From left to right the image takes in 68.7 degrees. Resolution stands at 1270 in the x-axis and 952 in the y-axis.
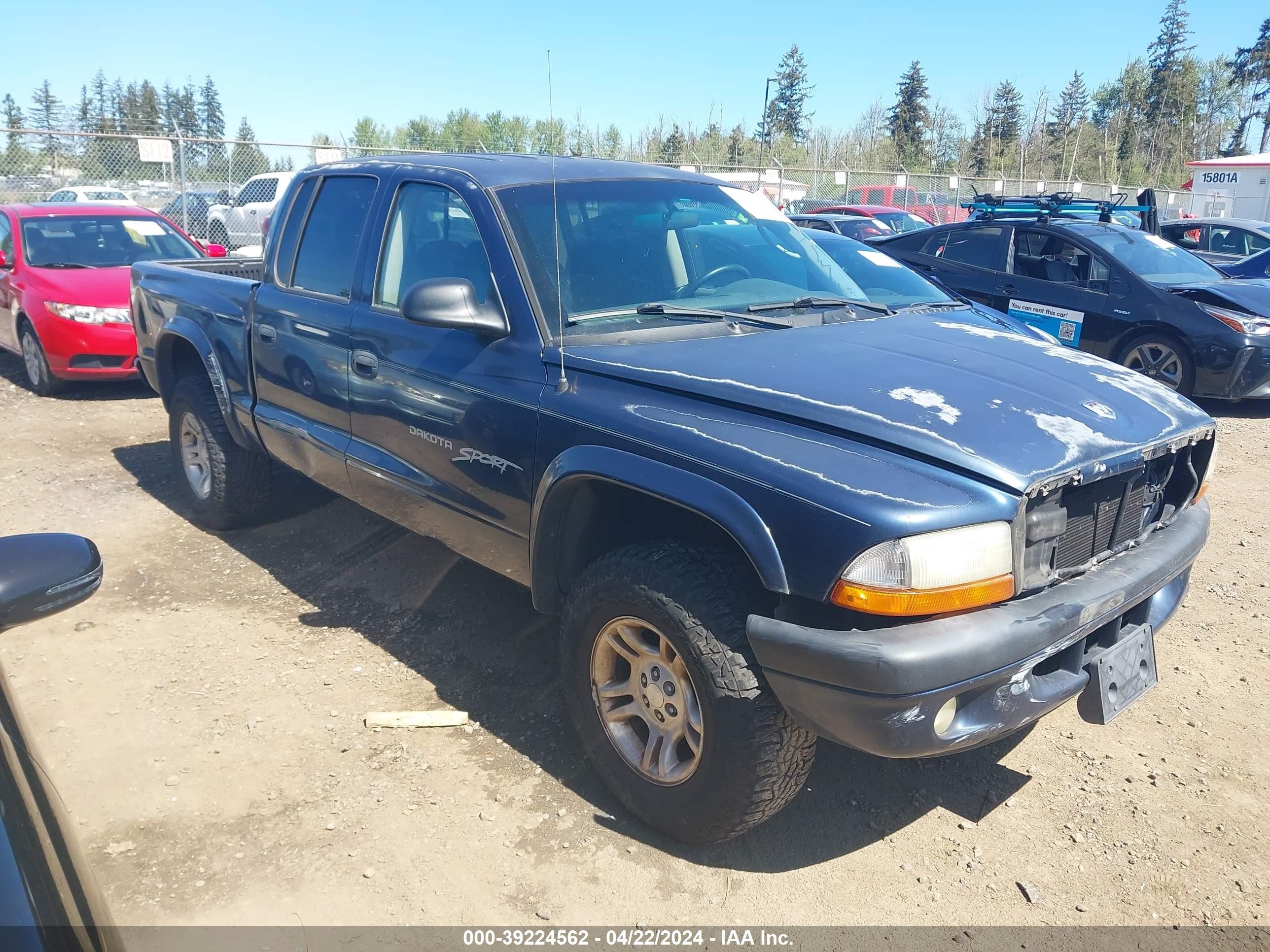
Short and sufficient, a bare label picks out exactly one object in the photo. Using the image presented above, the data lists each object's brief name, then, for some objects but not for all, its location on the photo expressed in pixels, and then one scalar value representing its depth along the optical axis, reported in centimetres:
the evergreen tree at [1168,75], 5522
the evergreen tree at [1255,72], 5675
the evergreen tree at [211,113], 6488
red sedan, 803
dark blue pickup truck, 226
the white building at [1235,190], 3100
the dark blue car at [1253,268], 1045
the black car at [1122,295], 787
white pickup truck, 1862
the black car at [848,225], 1509
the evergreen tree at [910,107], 5644
